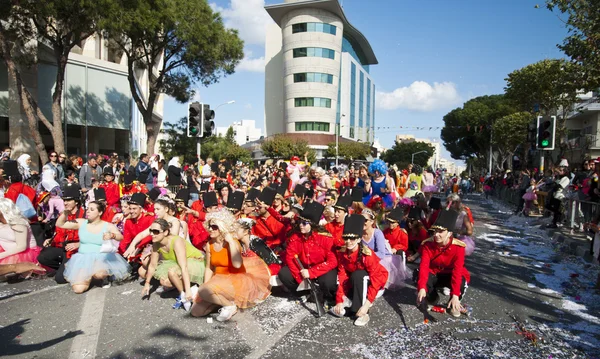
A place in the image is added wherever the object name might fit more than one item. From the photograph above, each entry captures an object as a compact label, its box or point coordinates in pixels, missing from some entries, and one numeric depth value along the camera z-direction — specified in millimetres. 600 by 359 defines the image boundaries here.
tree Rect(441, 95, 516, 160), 52769
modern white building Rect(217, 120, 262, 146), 119750
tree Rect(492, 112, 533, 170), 33344
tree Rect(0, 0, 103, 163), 13984
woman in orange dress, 4855
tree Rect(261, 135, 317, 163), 50031
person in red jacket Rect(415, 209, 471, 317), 4918
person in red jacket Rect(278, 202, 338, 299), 5277
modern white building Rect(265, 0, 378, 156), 58719
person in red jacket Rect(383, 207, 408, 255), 6923
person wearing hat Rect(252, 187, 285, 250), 6543
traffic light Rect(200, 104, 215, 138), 10484
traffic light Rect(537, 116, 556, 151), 12047
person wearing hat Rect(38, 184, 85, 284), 6492
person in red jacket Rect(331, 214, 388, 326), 4918
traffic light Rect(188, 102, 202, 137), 10398
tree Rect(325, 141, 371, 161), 54303
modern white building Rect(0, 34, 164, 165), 18781
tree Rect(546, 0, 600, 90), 9805
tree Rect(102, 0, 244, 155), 14984
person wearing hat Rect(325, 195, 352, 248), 6199
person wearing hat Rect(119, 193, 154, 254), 6559
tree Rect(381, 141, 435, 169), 90312
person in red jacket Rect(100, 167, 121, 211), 9499
